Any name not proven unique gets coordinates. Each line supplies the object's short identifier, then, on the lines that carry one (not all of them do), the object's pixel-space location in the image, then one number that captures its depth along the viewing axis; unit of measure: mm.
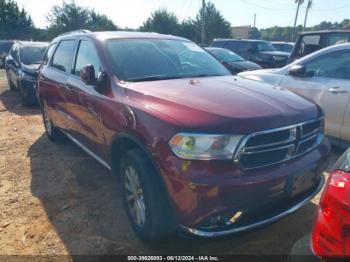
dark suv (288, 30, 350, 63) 7324
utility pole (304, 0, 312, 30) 46569
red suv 2385
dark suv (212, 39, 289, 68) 13609
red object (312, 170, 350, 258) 1453
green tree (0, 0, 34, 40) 36375
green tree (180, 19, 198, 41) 42269
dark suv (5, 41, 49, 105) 8852
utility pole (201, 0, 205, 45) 30434
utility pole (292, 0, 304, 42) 42969
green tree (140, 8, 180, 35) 42812
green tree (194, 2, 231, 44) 43656
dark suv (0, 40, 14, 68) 22922
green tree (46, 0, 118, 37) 40062
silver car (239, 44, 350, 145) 4750
